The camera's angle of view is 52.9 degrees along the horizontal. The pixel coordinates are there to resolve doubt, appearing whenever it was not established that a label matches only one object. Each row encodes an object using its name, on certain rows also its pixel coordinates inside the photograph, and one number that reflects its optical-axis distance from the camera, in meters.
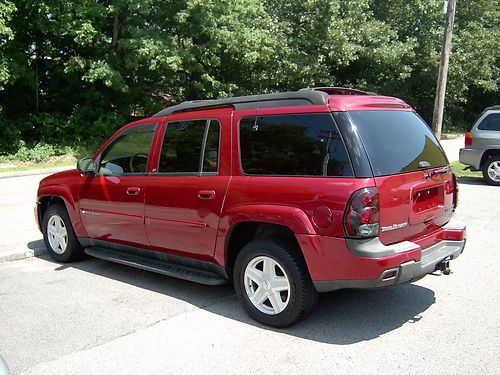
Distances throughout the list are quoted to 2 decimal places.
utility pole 13.35
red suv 3.75
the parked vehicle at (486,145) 11.95
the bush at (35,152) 17.98
